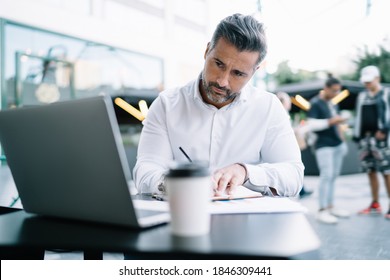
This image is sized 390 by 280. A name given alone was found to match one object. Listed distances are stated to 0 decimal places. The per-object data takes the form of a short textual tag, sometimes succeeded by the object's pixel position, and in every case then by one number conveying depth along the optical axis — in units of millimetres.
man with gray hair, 1479
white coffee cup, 697
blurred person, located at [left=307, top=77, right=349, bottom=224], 4098
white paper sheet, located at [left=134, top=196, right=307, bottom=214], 945
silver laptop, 733
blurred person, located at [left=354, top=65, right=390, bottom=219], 4023
